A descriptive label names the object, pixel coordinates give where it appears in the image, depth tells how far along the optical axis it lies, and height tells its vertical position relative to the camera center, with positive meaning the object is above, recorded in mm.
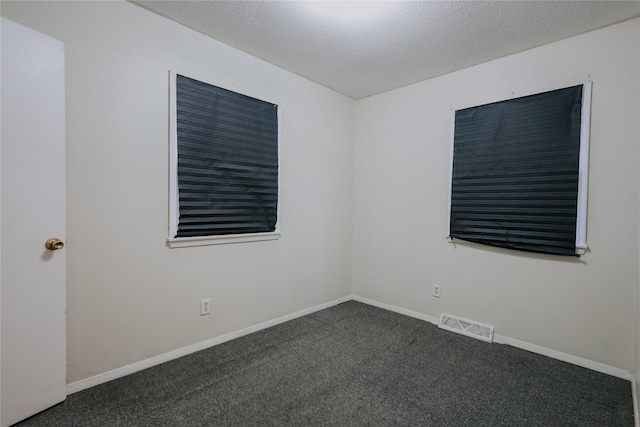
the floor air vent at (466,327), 2721 -1119
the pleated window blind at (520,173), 2314 +319
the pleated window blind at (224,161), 2299 +349
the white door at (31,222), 1512 -133
